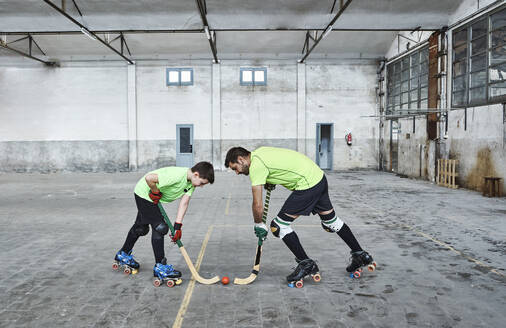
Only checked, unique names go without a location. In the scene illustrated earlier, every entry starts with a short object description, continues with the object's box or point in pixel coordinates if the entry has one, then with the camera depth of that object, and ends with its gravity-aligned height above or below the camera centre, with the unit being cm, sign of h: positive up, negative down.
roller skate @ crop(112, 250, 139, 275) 421 -135
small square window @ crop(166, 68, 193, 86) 1953 +395
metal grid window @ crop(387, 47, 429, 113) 1541 +321
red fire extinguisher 1988 +59
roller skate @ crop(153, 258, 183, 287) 382 -137
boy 370 -51
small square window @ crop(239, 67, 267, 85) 1959 +397
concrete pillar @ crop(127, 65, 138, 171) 1944 +224
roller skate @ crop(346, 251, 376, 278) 400 -128
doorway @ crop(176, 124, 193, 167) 1961 +18
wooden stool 1048 -112
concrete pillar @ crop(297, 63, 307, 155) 1961 +239
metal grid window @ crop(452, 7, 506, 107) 1094 +290
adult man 355 -37
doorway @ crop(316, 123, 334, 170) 1984 +21
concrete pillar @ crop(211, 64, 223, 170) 1941 +214
